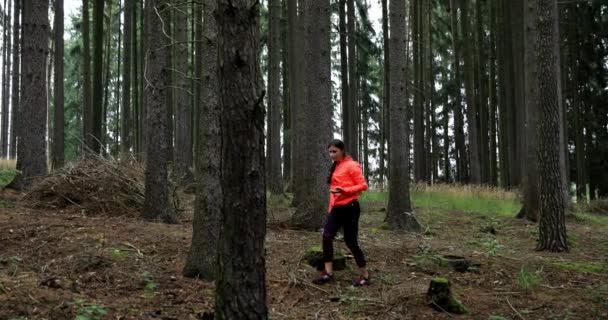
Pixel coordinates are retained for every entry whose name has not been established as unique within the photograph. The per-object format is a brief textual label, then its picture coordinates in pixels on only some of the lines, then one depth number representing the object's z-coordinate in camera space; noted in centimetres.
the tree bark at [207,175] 535
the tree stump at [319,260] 694
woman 636
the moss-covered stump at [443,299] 567
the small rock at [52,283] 511
